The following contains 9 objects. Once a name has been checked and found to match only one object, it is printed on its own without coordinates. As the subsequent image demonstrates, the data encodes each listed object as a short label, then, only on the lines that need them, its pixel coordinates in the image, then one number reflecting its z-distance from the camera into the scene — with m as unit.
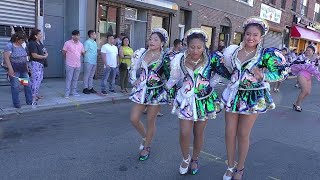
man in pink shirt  8.44
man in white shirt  9.30
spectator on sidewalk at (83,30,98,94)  9.11
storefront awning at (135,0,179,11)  13.63
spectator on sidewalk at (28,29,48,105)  7.52
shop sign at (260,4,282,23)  23.61
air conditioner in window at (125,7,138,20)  13.20
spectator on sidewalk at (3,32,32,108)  6.70
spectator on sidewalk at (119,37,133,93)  9.60
